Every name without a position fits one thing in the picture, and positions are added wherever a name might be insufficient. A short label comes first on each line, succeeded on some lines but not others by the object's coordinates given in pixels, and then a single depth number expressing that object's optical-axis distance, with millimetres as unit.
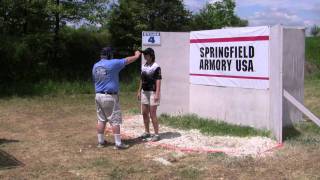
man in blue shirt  7203
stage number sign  9860
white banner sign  7939
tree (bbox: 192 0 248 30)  23068
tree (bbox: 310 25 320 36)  37096
